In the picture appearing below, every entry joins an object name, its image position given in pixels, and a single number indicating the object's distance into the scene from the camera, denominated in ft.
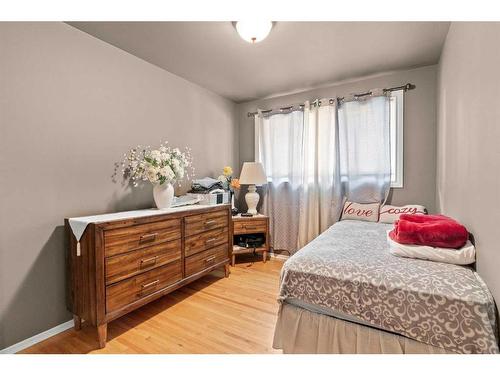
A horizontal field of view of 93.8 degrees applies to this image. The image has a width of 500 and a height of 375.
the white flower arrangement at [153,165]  7.12
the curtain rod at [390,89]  8.75
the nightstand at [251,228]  10.46
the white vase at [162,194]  7.30
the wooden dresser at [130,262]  5.23
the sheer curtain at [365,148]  9.12
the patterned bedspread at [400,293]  3.23
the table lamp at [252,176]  10.69
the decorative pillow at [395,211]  8.25
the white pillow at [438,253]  4.19
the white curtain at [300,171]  10.14
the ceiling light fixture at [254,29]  5.85
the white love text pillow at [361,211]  8.87
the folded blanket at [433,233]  4.41
